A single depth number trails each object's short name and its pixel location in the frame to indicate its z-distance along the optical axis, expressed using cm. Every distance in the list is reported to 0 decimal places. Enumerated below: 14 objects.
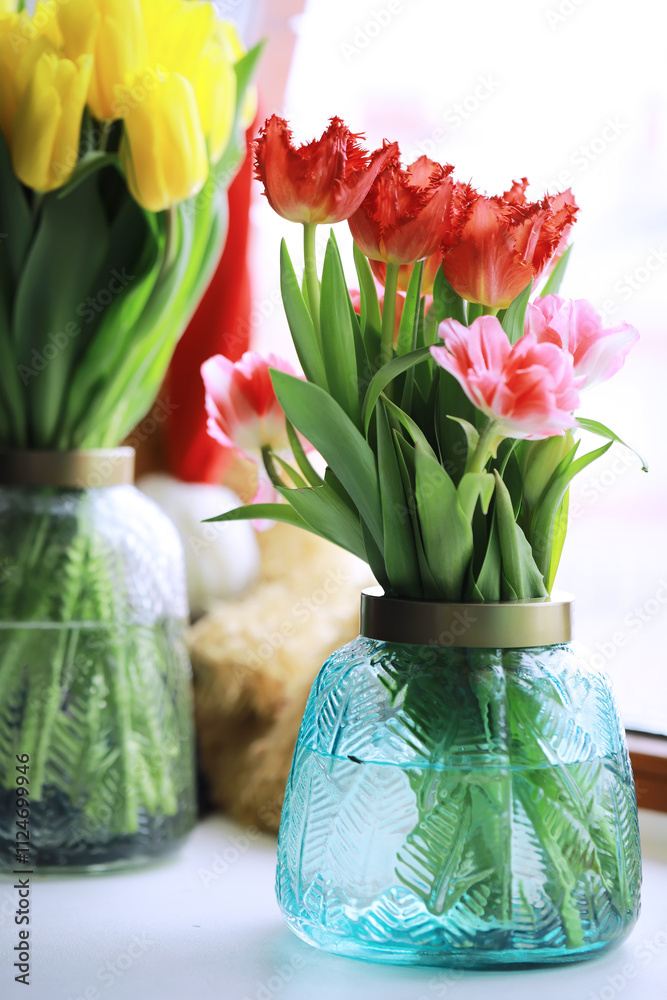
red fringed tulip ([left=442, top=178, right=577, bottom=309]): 110
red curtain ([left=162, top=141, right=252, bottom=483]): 160
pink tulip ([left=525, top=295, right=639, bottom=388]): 112
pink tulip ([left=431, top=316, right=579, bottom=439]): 107
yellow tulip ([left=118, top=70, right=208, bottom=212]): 130
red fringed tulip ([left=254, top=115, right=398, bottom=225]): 111
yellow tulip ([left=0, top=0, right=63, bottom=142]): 131
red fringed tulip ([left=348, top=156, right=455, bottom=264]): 111
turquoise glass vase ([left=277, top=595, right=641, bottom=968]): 112
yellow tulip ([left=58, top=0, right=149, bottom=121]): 130
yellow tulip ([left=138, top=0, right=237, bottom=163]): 132
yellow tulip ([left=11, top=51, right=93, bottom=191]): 129
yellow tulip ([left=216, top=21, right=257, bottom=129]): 135
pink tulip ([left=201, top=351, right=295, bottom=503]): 121
